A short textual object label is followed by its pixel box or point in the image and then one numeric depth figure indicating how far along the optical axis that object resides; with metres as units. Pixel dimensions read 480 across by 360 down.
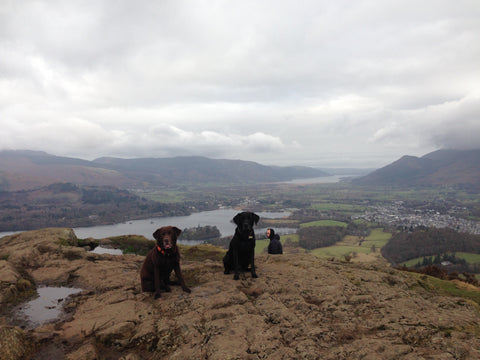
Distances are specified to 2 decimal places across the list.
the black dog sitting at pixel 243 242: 7.55
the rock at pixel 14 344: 4.11
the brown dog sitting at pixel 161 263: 6.63
